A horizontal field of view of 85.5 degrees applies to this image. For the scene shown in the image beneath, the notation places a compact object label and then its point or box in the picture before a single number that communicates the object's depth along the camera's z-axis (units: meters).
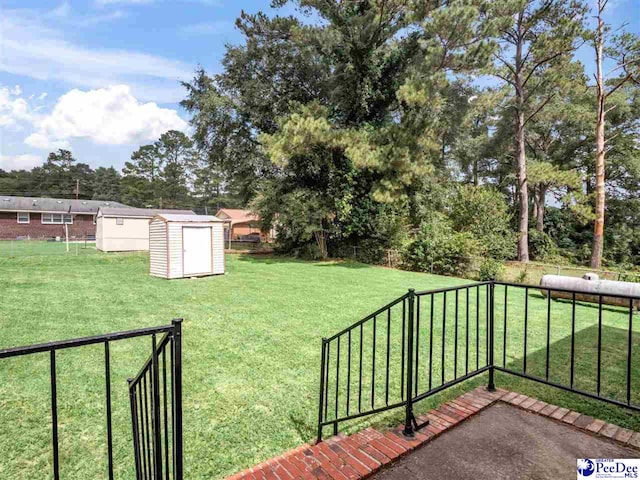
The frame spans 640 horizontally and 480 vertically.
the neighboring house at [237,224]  31.38
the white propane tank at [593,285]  6.75
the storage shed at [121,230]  17.83
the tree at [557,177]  14.39
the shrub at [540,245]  17.76
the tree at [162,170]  43.06
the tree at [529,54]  12.51
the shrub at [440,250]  11.67
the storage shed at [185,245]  9.80
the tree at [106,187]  44.31
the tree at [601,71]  12.77
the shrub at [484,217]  13.84
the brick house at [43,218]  25.45
